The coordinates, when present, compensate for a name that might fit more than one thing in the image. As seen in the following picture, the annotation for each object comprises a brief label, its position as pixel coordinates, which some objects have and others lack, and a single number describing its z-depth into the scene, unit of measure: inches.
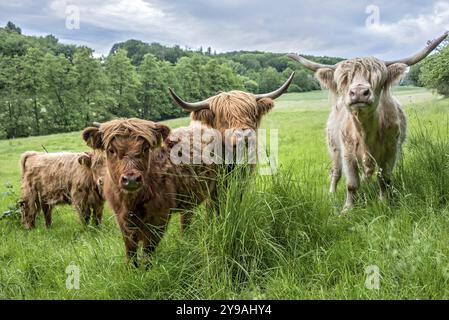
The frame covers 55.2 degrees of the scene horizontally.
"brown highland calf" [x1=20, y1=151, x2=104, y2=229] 245.4
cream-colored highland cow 174.1
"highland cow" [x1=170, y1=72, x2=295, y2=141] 182.2
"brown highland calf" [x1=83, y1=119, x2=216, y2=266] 129.0
